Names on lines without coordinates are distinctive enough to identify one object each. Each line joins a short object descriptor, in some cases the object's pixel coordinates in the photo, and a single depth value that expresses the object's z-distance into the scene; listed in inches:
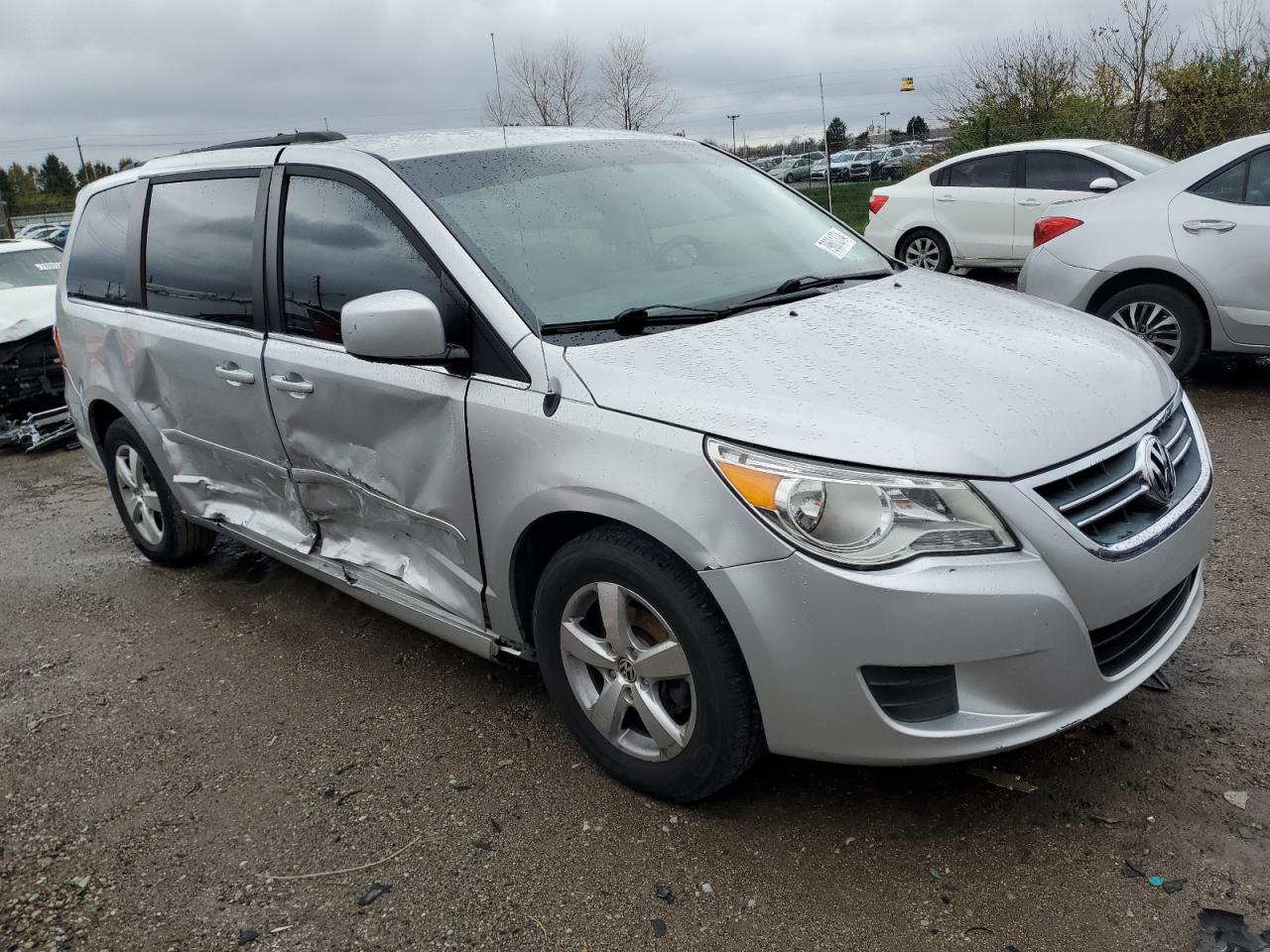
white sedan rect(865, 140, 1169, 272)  387.5
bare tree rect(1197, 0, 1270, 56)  637.3
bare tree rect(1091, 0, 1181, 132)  740.0
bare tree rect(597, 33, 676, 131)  1161.4
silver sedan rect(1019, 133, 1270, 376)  227.6
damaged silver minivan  89.0
